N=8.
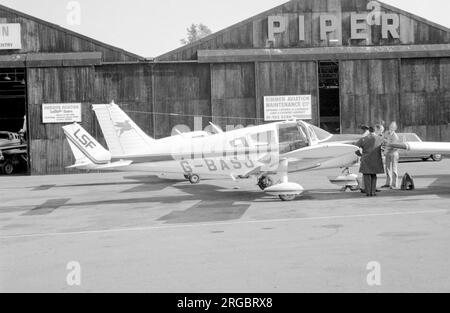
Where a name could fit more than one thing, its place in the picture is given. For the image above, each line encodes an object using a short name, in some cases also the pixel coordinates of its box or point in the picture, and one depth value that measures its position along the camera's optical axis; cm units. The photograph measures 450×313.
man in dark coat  1638
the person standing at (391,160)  1827
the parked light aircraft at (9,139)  3766
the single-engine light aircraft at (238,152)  1673
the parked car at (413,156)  3262
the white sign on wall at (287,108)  3409
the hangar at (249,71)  3353
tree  14588
